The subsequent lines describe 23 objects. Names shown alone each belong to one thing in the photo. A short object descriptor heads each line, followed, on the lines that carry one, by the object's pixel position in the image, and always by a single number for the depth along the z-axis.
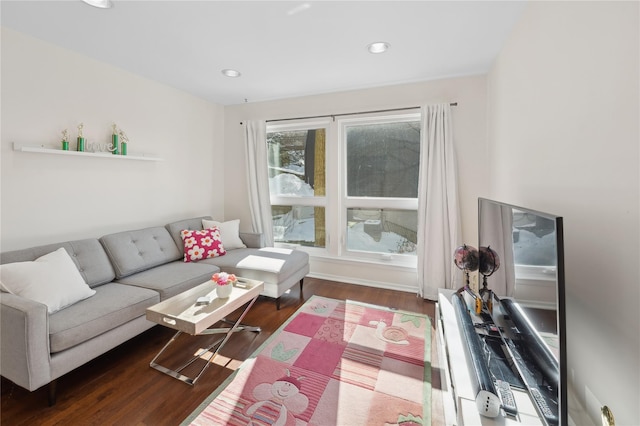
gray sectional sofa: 1.52
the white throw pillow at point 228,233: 3.45
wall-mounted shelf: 2.18
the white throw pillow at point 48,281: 1.74
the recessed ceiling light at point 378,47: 2.35
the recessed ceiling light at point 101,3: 1.82
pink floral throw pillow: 3.07
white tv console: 1.05
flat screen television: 0.84
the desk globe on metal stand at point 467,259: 1.94
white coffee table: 1.76
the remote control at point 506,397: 1.06
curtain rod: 3.19
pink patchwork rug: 1.56
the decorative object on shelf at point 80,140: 2.52
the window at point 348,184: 3.37
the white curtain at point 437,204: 2.99
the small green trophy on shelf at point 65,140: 2.43
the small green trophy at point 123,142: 2.88
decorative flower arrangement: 2.09
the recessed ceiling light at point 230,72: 2.92
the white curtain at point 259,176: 3.91
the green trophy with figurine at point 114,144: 2.81
